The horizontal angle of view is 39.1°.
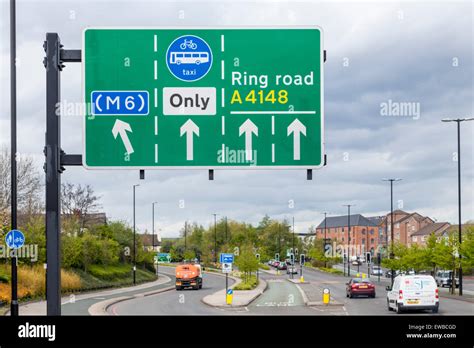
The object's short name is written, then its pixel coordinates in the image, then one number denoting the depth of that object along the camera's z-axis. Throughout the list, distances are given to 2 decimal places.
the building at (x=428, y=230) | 122.31
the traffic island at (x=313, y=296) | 37.41
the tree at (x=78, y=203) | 64.44
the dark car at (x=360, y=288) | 44.31
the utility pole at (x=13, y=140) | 19.12
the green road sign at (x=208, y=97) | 10.00
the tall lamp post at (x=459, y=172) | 46.17
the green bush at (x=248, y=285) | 56.24
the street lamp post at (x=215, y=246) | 93.16
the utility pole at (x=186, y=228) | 105.97
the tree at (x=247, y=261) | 60.78
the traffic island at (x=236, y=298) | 38.03
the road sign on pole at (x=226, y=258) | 39.53
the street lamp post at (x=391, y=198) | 65.53
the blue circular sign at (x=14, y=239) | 22.48
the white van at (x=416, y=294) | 29.62
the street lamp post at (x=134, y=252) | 63.48
